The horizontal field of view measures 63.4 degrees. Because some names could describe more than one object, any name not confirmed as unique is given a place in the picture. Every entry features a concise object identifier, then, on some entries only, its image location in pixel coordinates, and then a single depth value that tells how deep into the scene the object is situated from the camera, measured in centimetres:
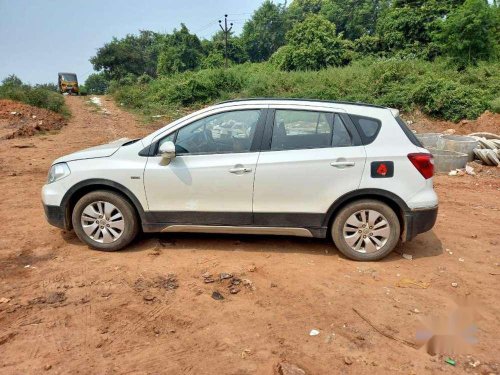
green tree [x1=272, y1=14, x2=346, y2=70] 3058
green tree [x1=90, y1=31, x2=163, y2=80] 4971
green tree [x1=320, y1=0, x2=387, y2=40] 5259
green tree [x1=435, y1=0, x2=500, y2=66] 1827
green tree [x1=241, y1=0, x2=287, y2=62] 6384
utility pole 3902
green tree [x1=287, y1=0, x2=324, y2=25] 6225
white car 423
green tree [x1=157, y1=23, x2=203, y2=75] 4397
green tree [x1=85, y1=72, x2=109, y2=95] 6788
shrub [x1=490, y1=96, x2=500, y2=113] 1427
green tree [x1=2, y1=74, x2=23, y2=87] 4050
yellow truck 3750
